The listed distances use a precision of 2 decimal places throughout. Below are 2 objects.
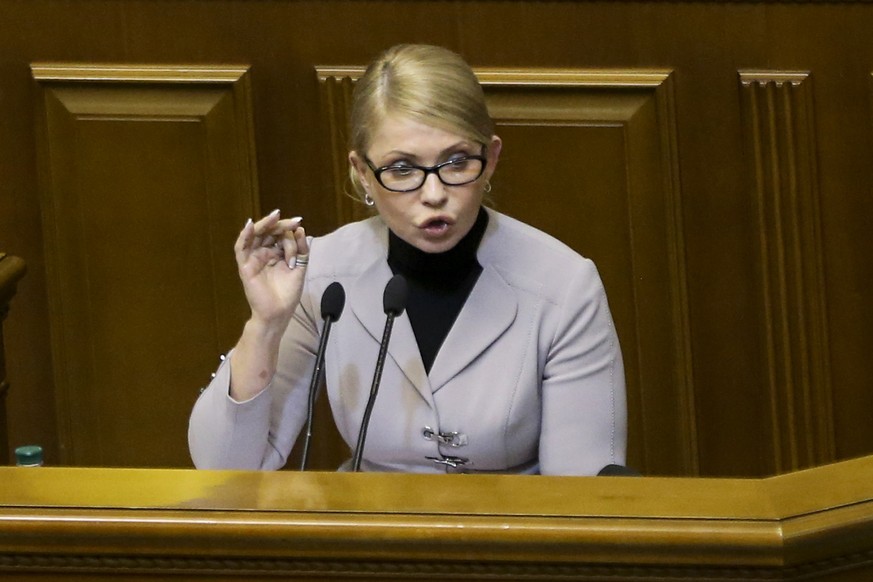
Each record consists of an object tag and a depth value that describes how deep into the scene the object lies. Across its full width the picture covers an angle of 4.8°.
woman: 11.41
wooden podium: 10.79
